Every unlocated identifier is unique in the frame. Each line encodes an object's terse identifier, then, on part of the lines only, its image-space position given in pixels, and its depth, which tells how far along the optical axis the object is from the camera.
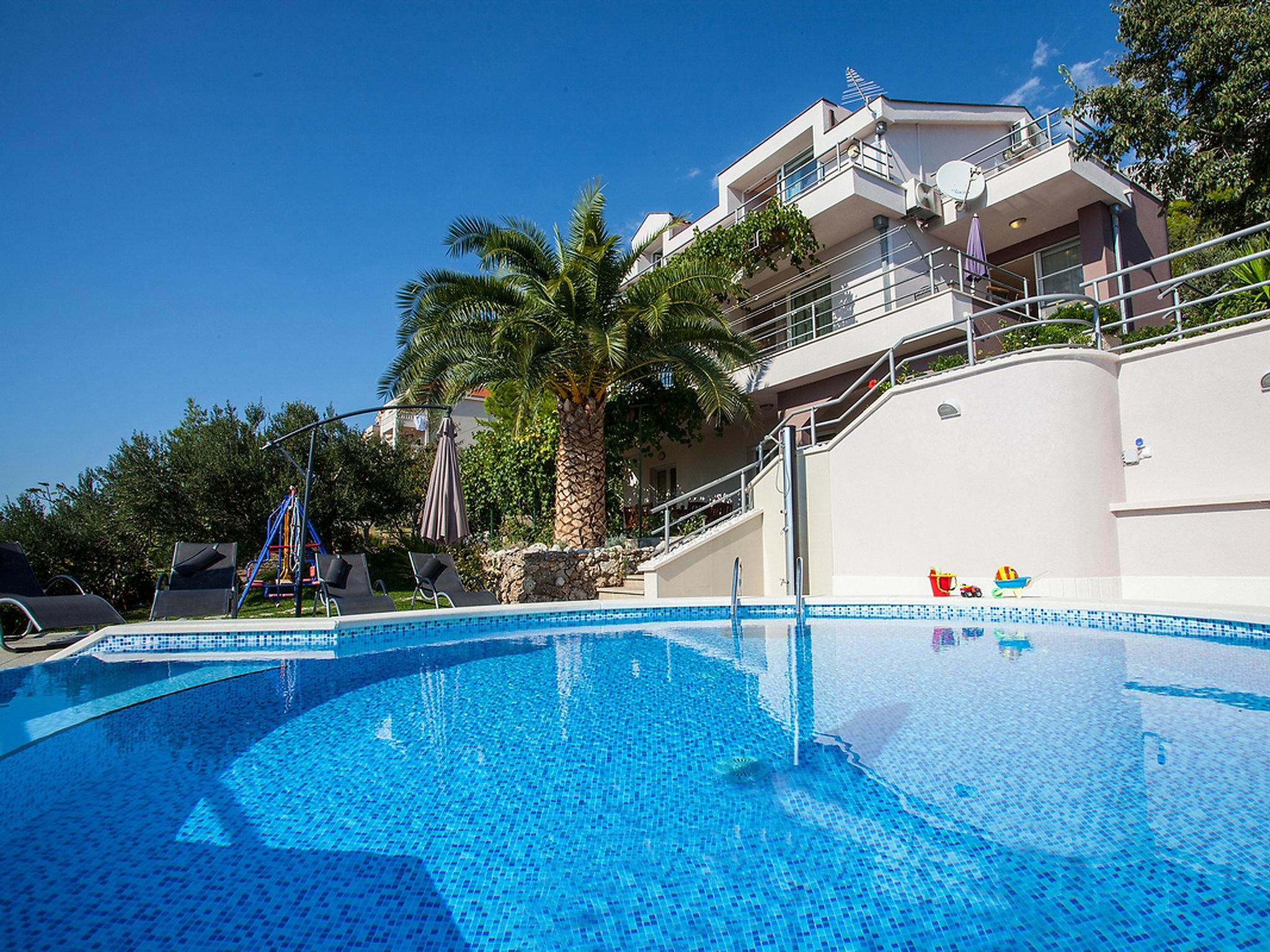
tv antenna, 19.86
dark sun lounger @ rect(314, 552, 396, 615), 10.22
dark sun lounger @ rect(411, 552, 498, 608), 11.18
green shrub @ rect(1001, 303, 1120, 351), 11.59
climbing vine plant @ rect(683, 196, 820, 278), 16.83
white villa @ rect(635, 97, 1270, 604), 9.79
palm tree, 13.02
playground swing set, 13.25
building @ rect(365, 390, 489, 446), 38.34
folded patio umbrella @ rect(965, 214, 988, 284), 14.62
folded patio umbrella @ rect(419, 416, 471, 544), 12.23
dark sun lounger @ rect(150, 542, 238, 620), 9.73
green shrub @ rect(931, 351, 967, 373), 12.45
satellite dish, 15.29
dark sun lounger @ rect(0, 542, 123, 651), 7.69
